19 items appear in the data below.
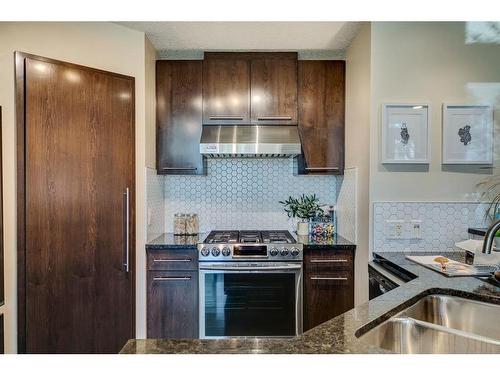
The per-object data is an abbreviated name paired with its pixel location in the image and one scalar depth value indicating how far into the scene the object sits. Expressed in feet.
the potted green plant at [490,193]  7.64
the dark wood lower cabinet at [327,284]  8.73
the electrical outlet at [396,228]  7.63
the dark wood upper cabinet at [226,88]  9.87
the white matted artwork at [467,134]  7.56
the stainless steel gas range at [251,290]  8.59
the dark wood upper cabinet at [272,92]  9.87
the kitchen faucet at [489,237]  4.29
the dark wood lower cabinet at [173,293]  8.70
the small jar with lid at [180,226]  10.11
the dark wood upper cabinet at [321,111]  9.85
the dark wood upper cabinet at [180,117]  9.82
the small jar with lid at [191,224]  10.13
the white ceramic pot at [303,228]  10.21
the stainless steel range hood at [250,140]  9.16
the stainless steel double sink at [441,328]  3.60
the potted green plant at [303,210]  10.25
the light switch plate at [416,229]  7.62
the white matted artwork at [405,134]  7.57
